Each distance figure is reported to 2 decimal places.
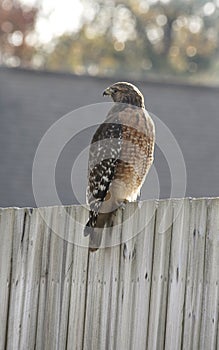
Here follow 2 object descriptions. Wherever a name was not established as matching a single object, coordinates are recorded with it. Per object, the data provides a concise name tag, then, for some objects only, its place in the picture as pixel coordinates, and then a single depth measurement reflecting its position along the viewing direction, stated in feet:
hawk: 43.65
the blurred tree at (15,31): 213.87
